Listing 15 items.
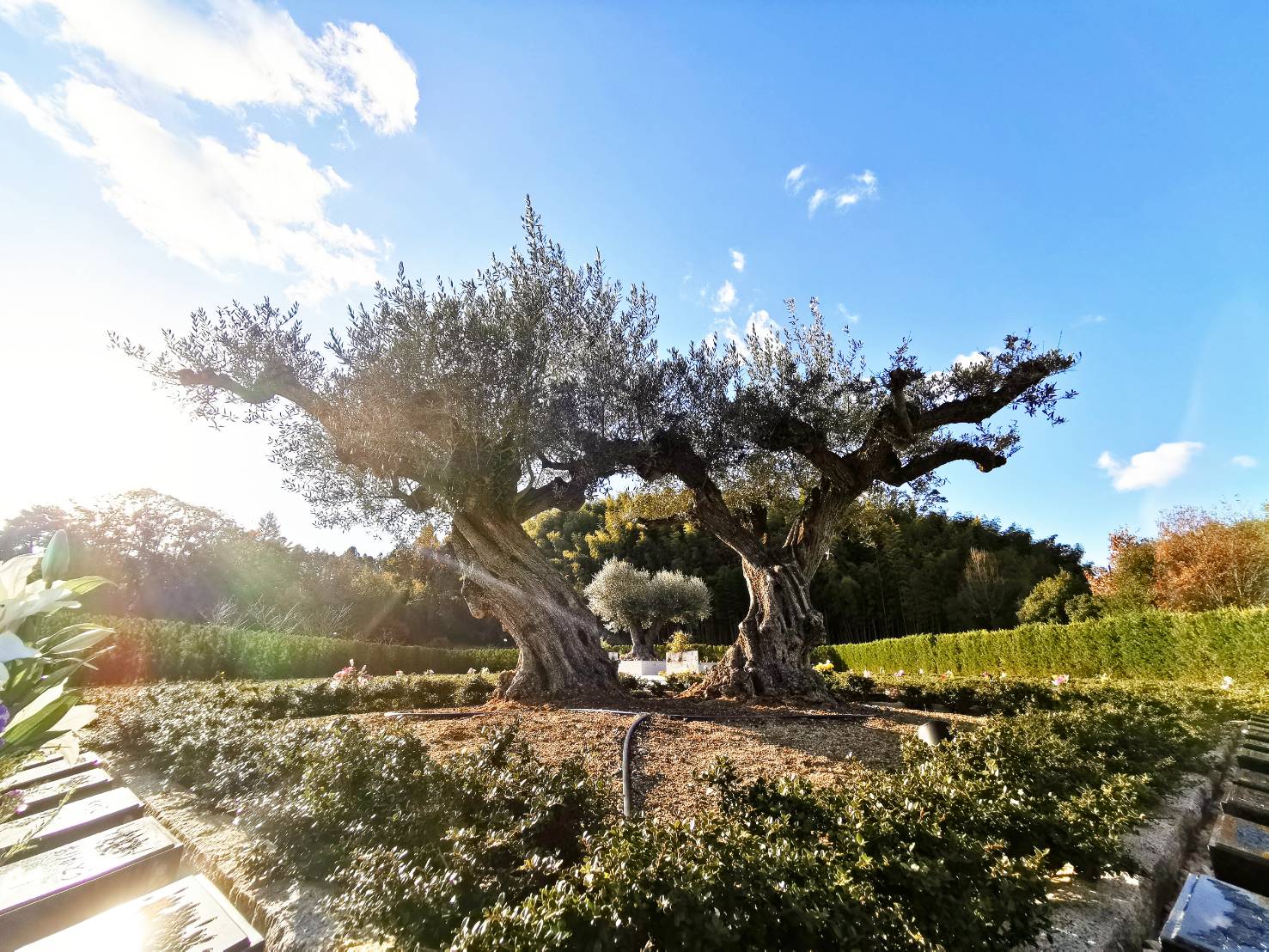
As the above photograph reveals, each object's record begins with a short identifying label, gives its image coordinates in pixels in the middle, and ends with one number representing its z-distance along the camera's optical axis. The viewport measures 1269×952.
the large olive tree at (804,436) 9.78
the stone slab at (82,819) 2.53
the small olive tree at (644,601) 27.88
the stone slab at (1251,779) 4.36
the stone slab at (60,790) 2.98
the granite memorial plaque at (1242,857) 2.59
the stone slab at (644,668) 24.64
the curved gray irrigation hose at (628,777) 3.77
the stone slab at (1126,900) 2.19
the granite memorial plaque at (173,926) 1.83
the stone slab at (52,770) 3.40
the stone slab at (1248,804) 3.61
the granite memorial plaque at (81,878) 2.04
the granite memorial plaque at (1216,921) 1.84
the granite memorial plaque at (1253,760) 4.99
